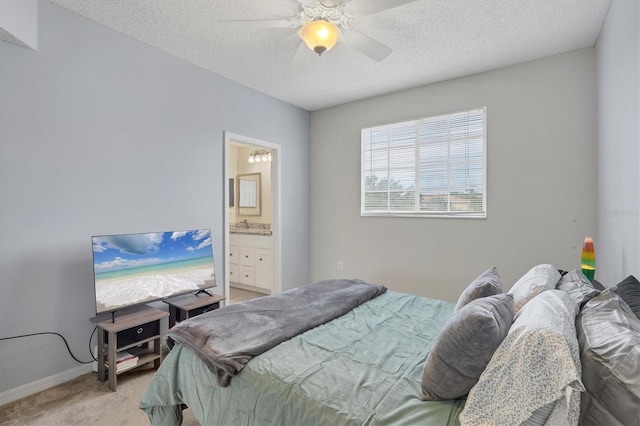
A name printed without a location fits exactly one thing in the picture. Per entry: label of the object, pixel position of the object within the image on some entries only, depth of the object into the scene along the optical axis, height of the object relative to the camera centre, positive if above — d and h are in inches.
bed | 37.7 -27.2
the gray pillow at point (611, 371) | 32.4 -17.6
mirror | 225.8 +12.1
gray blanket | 58.9 -25.3
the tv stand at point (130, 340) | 88.8 -39.5
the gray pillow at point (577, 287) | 53.9 -15.1
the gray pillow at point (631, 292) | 51.0 -14.3
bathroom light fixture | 215.0 +38.3
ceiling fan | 76.5 +48.8
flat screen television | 92.0 -18.2
